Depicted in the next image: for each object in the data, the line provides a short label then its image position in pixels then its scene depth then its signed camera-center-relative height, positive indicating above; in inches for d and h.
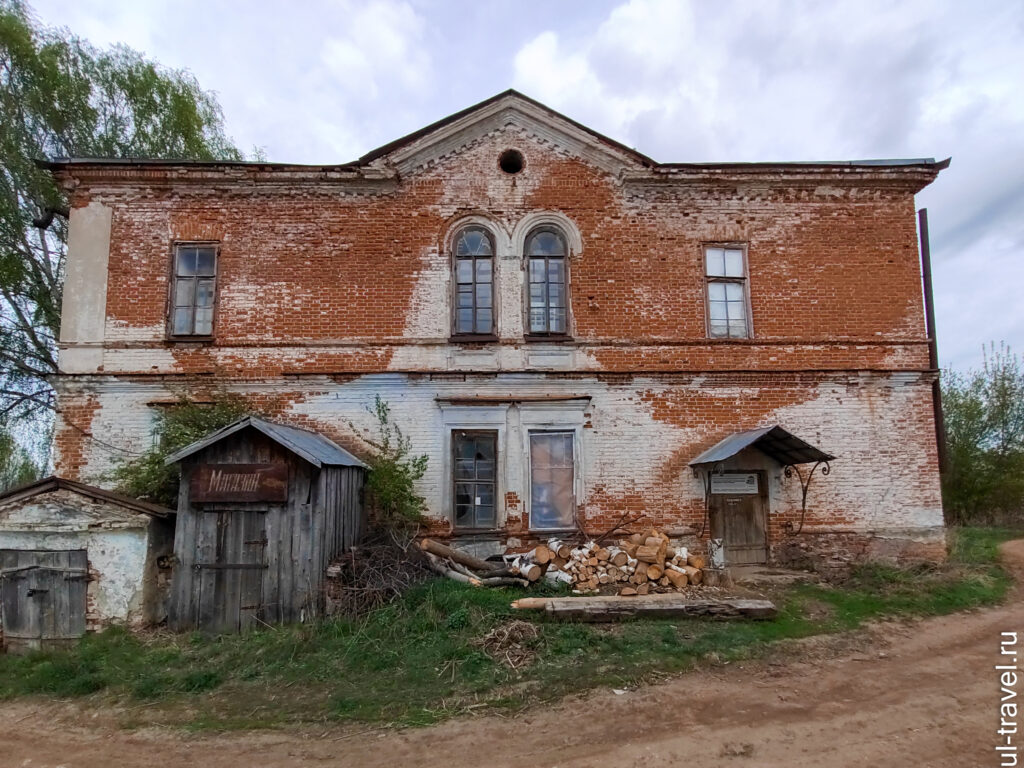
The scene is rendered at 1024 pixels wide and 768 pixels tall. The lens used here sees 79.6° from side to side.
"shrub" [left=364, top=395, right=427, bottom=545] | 382.3 -13.9
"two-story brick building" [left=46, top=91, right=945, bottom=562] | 411.8 +102.3
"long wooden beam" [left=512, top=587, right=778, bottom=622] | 304.3 -69.1
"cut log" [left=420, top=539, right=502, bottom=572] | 372.5 -51.8
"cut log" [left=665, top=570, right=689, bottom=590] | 346.3 -61.6
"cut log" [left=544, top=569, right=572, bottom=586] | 349.4 -61.2
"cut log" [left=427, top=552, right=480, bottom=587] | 345.7 -57.6
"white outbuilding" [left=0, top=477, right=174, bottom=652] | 299.7 -45.0
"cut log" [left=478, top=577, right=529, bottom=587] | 348.2 -63.2
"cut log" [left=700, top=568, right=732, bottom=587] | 351.9 -62.1
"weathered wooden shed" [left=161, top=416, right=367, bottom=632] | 312.7 -30.5
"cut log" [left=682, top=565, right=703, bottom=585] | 352.5 -60.3
